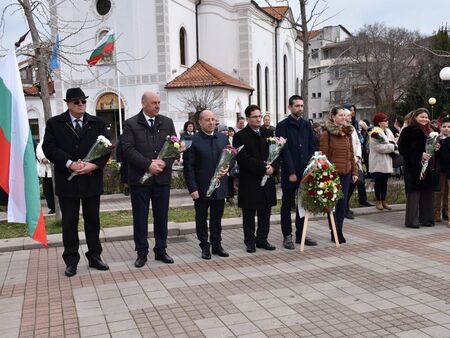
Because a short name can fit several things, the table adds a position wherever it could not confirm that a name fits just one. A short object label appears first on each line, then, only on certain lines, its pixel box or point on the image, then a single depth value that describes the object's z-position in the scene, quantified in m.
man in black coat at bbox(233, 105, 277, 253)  7.40
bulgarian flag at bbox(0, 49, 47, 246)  6.20
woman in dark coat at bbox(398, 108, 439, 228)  8.91
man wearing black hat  6.50
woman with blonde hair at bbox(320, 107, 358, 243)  7.89
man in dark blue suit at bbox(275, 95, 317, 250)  7.66
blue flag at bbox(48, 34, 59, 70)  11.64
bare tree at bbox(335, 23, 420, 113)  51.97
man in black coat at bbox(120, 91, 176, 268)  6.75
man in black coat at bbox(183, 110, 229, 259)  7.17
